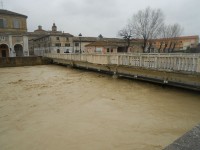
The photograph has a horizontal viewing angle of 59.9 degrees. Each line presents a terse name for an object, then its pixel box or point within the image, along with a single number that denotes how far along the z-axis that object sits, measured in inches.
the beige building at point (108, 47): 1628.9
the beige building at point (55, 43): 1794.7
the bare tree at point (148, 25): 1318.9
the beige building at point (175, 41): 1510.8
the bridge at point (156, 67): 344.6
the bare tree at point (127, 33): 1483.5
